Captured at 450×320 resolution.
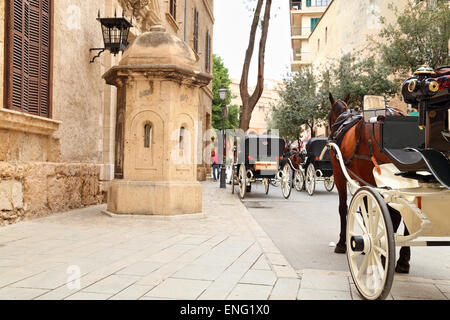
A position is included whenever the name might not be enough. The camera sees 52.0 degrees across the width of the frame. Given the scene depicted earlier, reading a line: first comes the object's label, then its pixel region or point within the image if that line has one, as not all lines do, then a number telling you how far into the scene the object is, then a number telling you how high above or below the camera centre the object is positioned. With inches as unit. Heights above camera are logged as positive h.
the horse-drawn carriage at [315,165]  576.1 +0.8
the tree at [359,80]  1035.9 +202.2
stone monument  322.0 +25.0
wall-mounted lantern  388.2 +113.5
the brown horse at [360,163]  177.2 +1.1
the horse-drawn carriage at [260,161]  534.3 +5.6
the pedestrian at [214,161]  900.6 +9.2
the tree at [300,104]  1248.8 +171.4
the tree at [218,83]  1830.6 +326.0
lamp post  693.3 +85.5
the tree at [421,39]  789.9 +222.9
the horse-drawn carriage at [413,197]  127.0 -9.1
